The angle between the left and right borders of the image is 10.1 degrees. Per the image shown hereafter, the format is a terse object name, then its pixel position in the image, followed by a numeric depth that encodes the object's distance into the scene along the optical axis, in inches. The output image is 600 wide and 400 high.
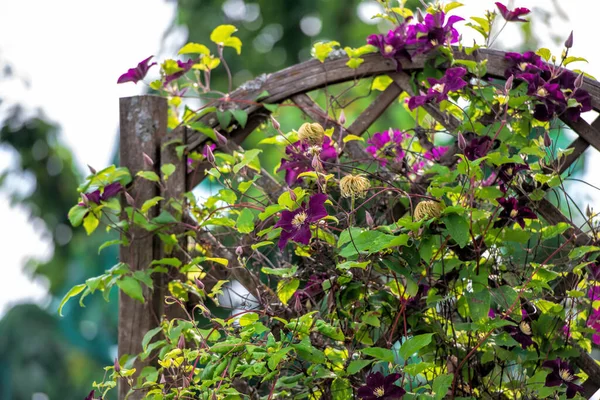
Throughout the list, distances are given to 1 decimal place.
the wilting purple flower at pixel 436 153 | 213.3
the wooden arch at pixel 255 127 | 210.7
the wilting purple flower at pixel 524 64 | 210.5
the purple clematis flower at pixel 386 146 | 213.4
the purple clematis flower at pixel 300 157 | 208.2
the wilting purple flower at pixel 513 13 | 210.3
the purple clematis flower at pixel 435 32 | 211.7
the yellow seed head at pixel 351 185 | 202.0
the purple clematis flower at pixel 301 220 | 200.7
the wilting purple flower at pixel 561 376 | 206.2
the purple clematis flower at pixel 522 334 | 206.8
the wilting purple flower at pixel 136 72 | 214.9
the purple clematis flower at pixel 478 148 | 207.2
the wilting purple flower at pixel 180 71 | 217.5
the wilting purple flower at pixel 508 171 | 207.5
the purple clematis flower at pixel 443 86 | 207.8
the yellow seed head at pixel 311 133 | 208.3
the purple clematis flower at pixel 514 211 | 206.9
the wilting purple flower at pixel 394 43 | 213.0
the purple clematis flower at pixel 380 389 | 201.8
